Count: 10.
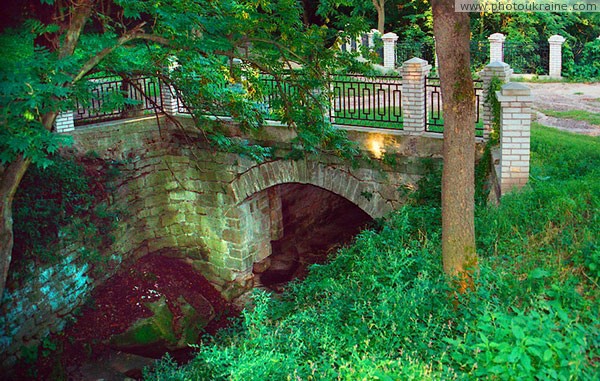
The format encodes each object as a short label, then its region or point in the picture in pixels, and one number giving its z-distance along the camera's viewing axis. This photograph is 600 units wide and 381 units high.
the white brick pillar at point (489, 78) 9.27
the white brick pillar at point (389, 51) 20.86
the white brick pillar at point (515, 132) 8.05
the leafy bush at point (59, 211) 10.61
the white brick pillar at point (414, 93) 9.90
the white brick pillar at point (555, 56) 18.83
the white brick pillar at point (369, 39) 22.62
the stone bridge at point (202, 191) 11.71
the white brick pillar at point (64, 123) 11.74
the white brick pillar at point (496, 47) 18.75
